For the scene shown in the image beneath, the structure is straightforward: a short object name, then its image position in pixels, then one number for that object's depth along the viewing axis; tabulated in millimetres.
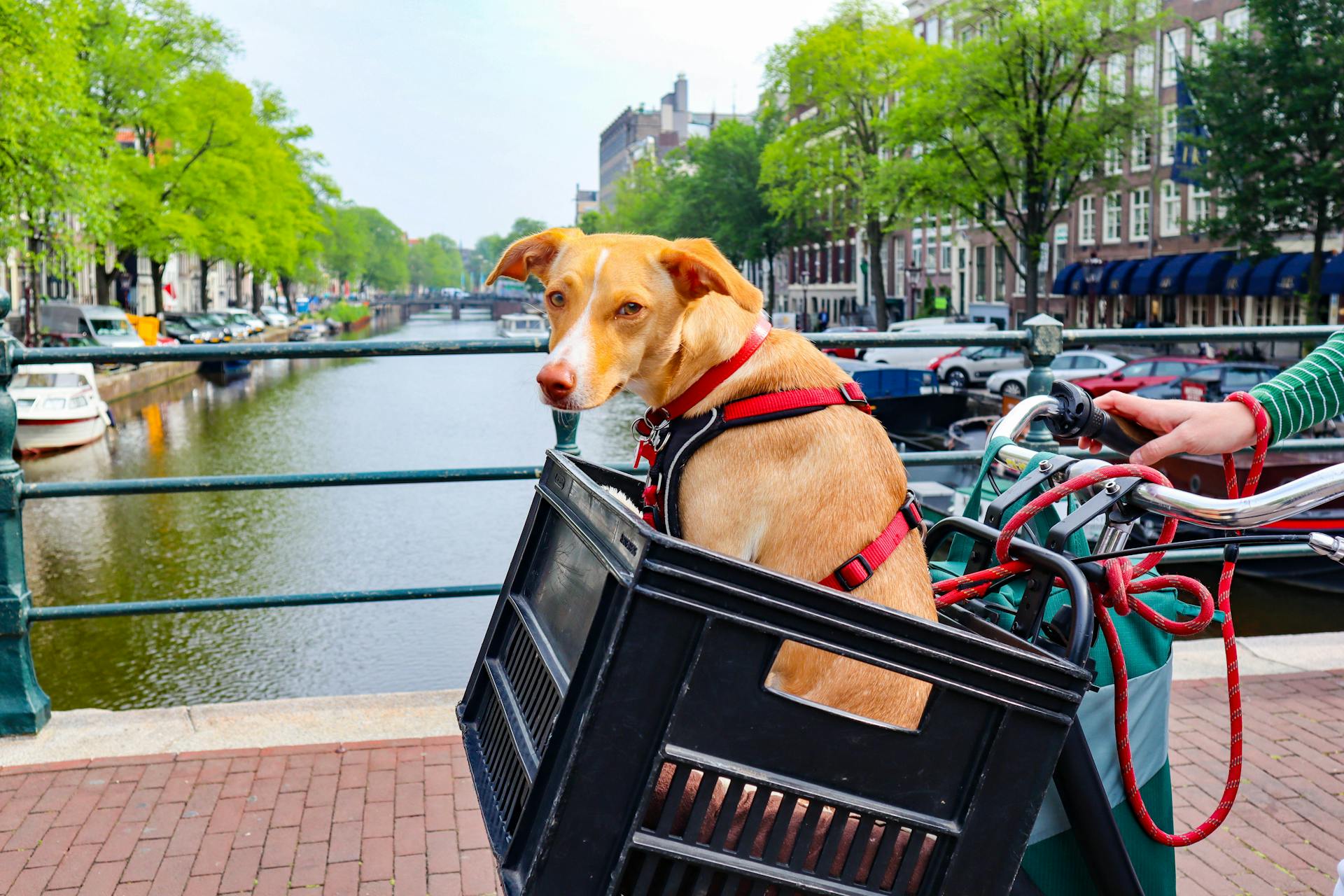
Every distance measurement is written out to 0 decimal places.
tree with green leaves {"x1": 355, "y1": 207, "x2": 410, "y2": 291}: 126688
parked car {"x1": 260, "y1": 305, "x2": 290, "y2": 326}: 67225
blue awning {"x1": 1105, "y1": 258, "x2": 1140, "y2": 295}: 39906
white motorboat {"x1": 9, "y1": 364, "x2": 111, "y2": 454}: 21250
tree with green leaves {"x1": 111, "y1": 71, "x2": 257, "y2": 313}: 35156
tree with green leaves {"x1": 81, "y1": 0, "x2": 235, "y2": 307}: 33188
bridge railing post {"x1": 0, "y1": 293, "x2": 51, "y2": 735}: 3809
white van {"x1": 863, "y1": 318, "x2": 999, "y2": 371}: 34312
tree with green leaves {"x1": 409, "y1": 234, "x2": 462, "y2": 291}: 178625
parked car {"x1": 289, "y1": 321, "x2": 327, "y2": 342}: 57438
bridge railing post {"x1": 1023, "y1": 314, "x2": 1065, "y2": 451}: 4152
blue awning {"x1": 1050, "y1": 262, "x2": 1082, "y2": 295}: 43875
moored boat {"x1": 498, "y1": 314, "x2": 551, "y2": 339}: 58844
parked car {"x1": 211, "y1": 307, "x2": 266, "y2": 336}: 53281
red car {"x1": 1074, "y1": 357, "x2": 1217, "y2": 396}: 20531
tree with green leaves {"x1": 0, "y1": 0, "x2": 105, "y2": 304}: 21266
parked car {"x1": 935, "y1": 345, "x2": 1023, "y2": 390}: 32594
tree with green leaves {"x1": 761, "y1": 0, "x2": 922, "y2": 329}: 40750
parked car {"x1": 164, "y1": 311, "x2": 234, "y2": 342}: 44625
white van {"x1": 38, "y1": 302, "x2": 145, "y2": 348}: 33406
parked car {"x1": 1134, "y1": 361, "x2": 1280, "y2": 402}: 17125
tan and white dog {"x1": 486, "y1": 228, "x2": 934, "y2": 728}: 1903
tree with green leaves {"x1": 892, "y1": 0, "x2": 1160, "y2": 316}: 30234
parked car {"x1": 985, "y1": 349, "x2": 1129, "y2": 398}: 25828
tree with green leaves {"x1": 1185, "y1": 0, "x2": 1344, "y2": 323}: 25297
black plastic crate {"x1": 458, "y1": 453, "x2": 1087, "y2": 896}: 1332
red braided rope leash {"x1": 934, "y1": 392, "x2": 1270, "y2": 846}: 1729
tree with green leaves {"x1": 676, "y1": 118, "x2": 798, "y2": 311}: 55625
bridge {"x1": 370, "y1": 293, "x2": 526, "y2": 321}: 123588
